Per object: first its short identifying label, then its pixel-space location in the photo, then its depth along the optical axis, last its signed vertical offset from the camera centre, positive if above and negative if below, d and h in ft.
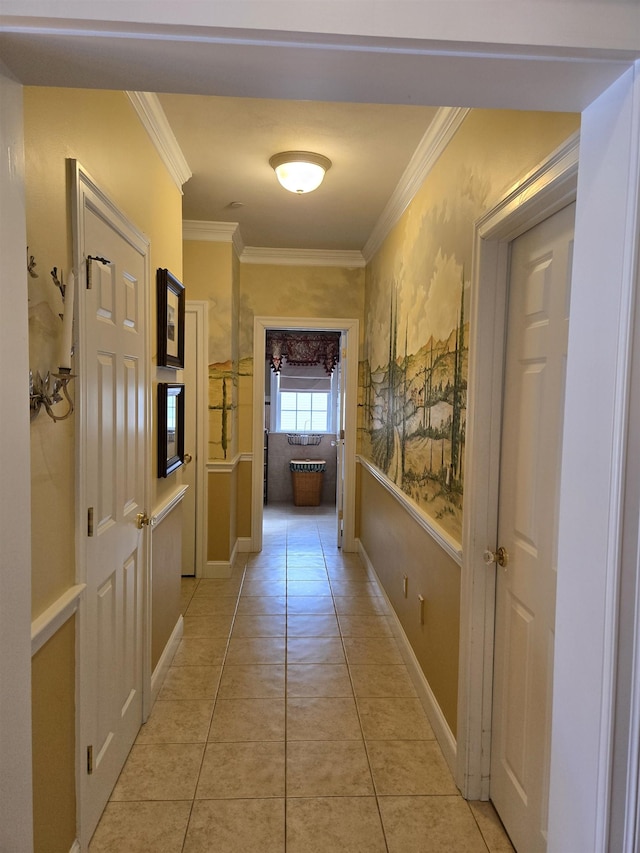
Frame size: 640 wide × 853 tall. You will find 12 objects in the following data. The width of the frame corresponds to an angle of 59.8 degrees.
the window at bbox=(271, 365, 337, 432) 24.52 +0.33
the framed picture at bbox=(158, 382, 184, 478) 8.75 -0.39
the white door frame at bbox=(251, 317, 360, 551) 16.08 +0.25
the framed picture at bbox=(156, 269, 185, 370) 8.59 +1.41
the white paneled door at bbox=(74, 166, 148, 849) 5.45 -0.92
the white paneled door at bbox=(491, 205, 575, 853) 5.10 -1.13
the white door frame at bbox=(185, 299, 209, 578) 14.06 -0.68
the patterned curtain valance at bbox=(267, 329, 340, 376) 23.24 +2.49
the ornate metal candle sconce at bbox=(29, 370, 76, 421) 4.30 +0.09
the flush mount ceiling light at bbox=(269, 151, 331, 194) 9.44 +4.09
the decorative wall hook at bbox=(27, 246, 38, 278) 4.09 +1.01
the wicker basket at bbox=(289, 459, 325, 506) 23.53 -3.08
